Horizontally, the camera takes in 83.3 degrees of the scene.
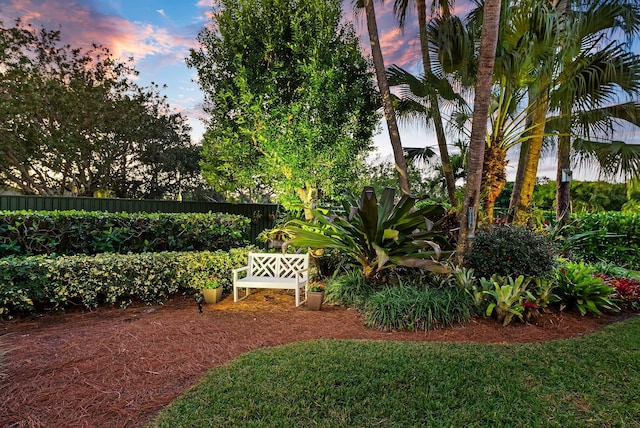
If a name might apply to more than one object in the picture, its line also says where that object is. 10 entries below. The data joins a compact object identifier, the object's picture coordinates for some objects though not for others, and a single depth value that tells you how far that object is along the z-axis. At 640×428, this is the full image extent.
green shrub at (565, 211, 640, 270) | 7.79
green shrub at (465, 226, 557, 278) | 4.45
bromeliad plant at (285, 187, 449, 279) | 4.35
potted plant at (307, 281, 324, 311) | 4.51
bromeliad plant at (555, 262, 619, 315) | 4.40
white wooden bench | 4.88
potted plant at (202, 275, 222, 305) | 4.89
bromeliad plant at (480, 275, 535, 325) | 3.87
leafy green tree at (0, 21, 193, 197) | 11.34
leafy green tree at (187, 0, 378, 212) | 8.39
